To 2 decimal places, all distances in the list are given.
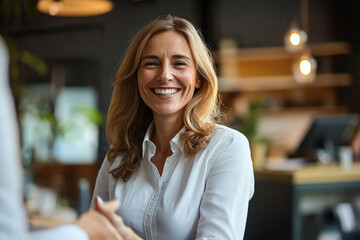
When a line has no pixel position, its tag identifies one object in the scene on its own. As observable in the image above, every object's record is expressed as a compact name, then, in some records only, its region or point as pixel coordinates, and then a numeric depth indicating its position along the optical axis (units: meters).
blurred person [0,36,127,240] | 0.89
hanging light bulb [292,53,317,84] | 6.41
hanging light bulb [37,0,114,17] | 5.00
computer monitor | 5.97
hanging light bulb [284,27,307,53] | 6.21
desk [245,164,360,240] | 4.71
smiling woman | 1.79
